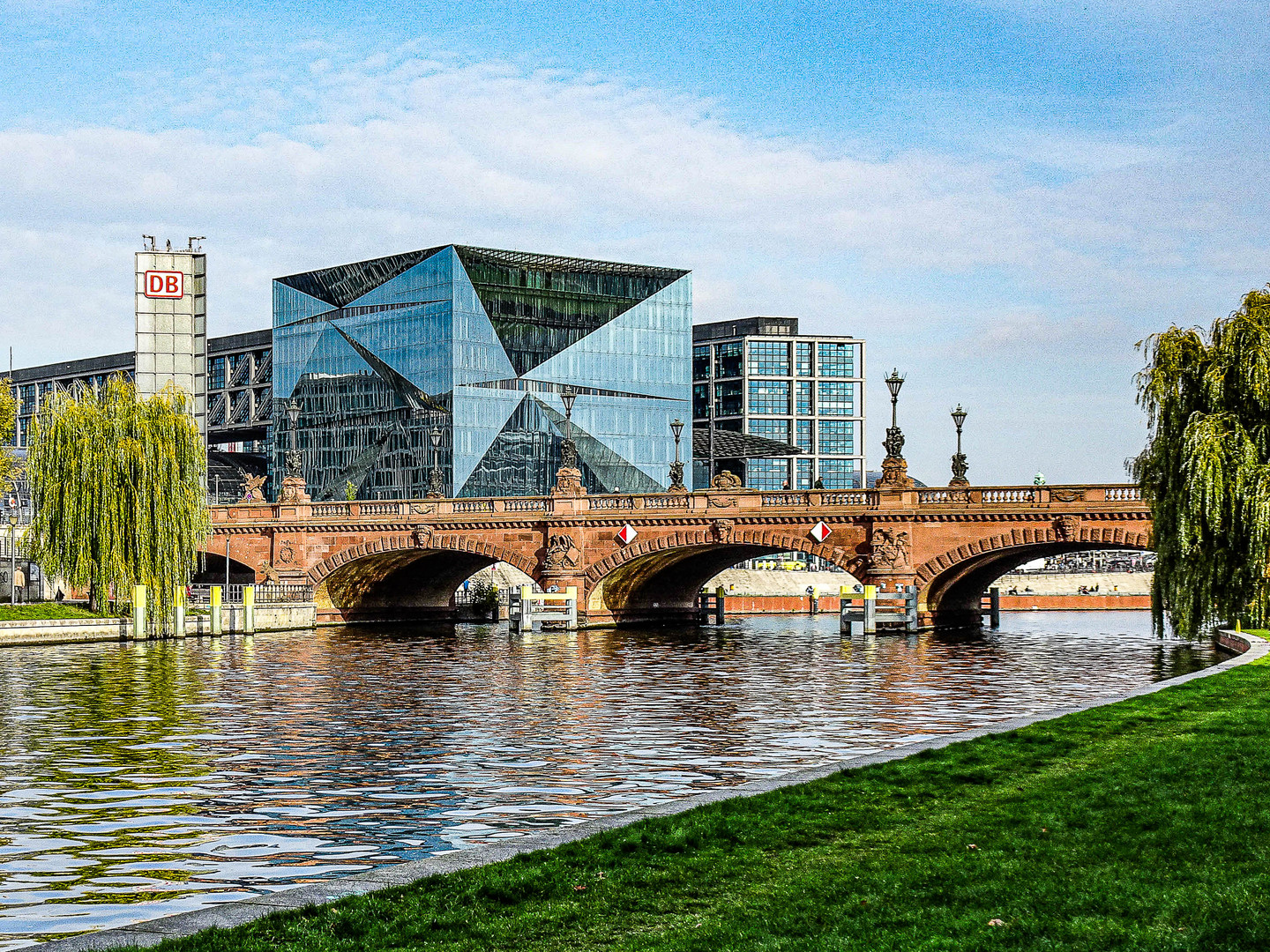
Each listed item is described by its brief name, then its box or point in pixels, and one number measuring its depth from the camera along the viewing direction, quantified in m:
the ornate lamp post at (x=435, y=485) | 79.62
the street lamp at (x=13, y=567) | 63.59
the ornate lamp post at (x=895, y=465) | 66.56
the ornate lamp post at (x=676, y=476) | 75.44
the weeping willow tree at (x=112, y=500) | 59.47
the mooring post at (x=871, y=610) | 65.50
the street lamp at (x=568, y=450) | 73.50
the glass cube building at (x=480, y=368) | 132.88
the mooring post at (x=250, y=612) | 67.44
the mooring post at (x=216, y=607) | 63.69
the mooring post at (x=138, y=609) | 58.72
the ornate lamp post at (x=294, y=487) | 81.88
